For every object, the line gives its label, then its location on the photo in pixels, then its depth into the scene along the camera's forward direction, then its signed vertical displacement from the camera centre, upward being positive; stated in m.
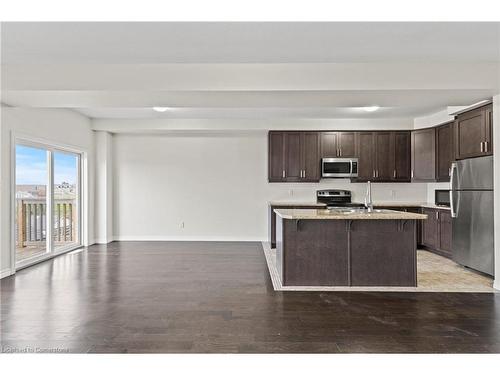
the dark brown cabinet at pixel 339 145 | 6.52 +0.83
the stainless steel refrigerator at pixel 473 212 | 4.03 -0.33
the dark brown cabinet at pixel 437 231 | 5.29 -0.75
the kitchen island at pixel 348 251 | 3.84 -0.75
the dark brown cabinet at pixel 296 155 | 6.53 +0.64
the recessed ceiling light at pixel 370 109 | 5.47 +1.31
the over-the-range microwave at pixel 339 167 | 6.39 +0.39
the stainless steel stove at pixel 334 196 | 6.69 -0.18
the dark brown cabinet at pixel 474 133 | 4.01 +0.70
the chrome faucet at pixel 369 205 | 4.03 -0.22
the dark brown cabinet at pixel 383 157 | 6.51 +0.59
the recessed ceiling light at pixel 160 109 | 5.25 +1.26
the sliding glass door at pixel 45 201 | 4.89 -0.23
